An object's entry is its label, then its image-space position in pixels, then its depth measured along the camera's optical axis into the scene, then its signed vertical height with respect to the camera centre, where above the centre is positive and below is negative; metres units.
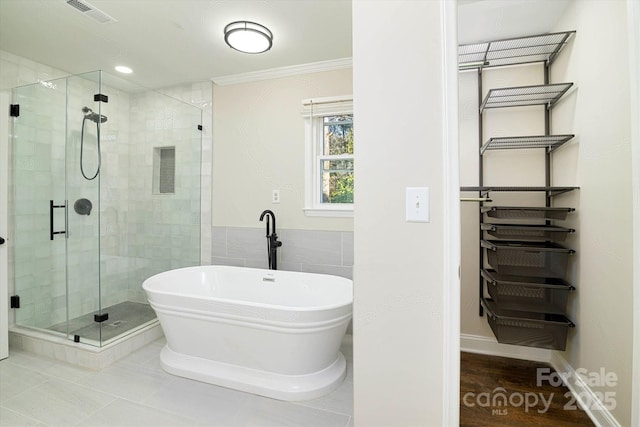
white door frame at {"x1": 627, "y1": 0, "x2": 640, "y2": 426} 1.20 +0.17
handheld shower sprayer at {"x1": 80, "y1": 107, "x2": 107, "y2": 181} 2.61 +0.74
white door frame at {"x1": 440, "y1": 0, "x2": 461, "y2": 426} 1.14 +0.03
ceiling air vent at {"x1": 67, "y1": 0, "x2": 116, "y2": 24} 2.06 +1.36
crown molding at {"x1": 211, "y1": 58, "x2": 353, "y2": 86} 2.92 +1.38
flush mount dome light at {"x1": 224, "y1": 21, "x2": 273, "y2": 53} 2.30 +1.30
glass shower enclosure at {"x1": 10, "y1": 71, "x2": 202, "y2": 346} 2.61 +0.05
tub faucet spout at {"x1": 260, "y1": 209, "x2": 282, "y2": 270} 2.95 -0.28
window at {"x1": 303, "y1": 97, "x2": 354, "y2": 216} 2.99 +0.52
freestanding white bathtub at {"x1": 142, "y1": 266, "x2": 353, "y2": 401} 1.96 -0.85
